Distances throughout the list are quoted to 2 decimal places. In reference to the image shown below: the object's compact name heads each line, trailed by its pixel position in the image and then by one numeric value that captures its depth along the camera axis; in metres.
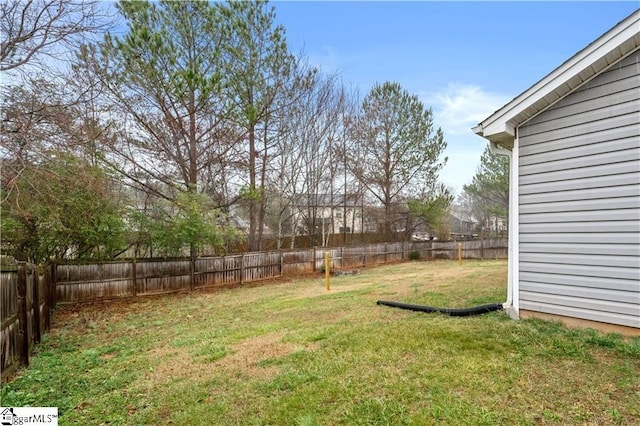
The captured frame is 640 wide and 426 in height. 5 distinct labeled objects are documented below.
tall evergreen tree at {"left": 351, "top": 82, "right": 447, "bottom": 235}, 17.97
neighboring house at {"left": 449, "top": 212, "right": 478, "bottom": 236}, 33.66
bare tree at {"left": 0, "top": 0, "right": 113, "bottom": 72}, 4.38
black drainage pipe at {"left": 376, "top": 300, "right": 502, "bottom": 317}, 4.57
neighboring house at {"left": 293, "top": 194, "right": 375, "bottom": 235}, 18.11
